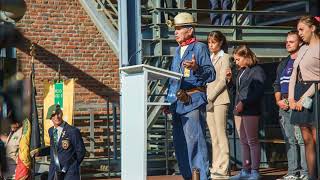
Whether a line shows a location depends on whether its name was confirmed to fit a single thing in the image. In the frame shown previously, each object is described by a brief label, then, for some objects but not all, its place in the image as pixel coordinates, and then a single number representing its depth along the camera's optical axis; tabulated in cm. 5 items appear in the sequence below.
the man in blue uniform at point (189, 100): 980
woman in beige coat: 1187
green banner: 1784
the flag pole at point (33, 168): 1355
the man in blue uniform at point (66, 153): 1296
